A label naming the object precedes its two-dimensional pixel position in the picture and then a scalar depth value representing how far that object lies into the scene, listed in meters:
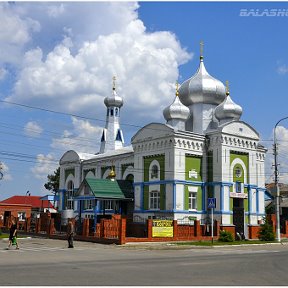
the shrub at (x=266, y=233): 33.88
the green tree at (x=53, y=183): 71.68
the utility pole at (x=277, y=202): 33.84
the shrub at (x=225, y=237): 31.67
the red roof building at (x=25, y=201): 77.75
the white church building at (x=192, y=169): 38.41
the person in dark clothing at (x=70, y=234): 25.65
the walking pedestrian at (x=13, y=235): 24.61
